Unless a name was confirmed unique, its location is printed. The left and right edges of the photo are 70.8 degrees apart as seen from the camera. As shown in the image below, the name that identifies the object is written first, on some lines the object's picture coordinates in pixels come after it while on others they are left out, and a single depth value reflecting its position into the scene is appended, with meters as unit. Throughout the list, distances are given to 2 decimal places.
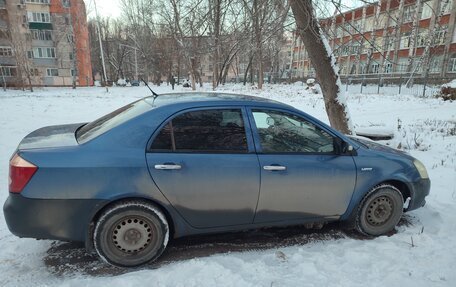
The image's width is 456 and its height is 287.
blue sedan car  2.91
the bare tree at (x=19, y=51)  32.00
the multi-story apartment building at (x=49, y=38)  44.44
